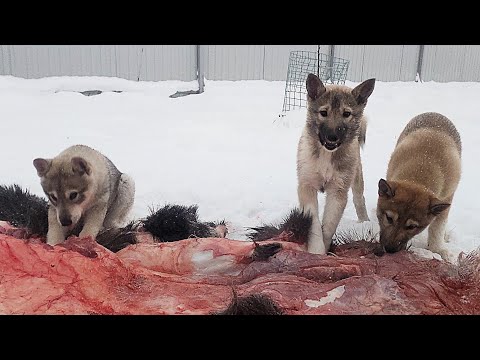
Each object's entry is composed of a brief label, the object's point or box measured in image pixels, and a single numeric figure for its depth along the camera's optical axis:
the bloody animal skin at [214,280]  1.37
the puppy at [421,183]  1.97
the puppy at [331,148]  2.18
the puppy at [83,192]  2.00
